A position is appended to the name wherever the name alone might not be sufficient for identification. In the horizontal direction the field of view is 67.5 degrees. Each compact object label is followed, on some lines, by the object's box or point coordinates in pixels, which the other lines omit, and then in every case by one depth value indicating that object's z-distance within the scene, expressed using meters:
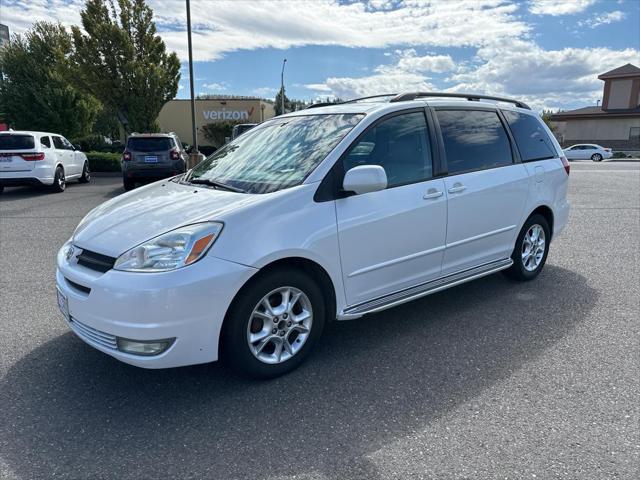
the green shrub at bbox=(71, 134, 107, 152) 27.20
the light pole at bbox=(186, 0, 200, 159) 16.12
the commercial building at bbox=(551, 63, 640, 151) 45.19
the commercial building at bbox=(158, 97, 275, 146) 39.62
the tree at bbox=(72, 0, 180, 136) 19.69
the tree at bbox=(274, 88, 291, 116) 49.49
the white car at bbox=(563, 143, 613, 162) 35.31
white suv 11.75
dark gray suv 12.74
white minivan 2.77
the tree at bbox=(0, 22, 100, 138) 24.84
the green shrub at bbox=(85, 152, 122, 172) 18.03
